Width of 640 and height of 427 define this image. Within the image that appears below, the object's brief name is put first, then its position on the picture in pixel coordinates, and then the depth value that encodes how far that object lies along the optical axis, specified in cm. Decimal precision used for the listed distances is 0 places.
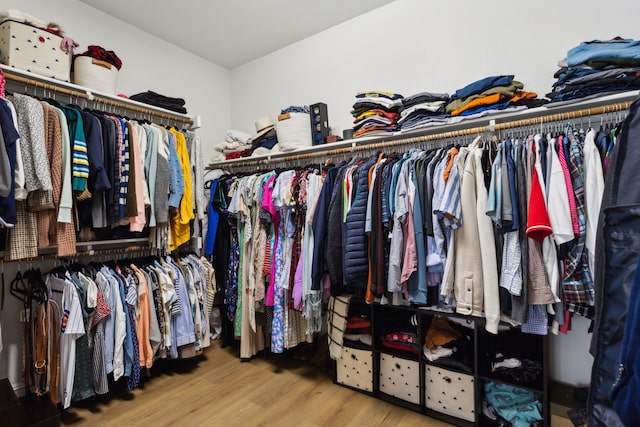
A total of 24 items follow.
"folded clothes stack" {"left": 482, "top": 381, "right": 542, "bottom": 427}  169
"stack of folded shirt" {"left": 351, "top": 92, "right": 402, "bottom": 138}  217
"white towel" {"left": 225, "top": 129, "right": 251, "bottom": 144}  319
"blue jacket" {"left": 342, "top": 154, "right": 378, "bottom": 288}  184
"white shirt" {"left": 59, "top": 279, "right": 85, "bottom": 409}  185
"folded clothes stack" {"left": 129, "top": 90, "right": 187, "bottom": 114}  250
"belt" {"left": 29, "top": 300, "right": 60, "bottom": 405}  188
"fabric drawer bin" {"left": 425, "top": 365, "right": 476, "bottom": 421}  180
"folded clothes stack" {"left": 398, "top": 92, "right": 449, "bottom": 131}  198
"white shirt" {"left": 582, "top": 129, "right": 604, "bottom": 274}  136
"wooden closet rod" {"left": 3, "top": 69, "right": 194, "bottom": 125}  185
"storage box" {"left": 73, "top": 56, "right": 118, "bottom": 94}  215
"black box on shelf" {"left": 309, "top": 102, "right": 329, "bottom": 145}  256
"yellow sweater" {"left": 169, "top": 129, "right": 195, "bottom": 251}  244
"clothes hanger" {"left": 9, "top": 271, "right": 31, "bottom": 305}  198
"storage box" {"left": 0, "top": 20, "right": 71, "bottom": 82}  184
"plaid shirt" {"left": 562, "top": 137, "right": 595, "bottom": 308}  138
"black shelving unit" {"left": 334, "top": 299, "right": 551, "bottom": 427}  177
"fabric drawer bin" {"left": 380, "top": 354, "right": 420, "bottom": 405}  199
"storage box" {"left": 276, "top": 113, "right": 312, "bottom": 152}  255
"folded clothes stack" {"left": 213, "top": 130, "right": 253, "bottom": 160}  313
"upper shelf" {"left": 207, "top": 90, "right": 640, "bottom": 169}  150
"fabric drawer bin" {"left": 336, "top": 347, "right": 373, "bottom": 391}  215
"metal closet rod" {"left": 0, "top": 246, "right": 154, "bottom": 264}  202
